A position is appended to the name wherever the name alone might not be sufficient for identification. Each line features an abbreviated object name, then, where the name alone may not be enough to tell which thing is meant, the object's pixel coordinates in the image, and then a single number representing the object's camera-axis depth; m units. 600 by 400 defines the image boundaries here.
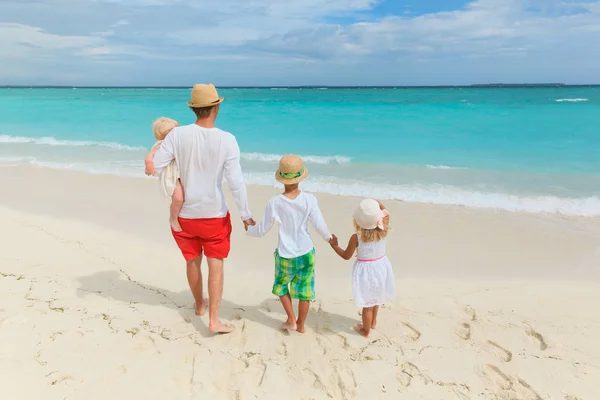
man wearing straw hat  2.90
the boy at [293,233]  3.06
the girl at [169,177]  3.00
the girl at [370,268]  3.14
